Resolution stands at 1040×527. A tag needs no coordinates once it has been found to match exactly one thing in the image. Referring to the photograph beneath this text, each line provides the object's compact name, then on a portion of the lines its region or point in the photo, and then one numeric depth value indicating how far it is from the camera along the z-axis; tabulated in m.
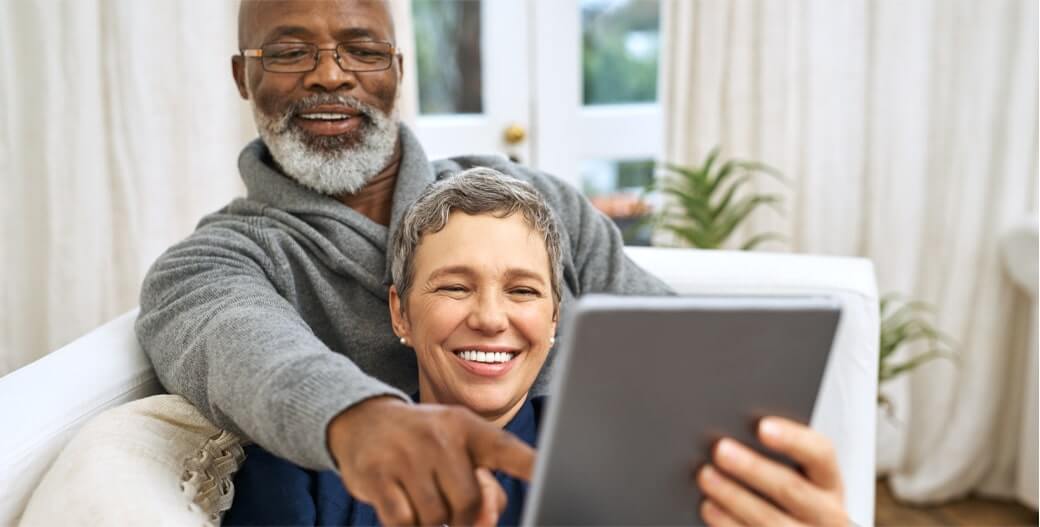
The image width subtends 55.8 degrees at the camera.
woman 1.18
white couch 1.11
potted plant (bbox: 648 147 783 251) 2.41
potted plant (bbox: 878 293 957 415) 2.43
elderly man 1.12
